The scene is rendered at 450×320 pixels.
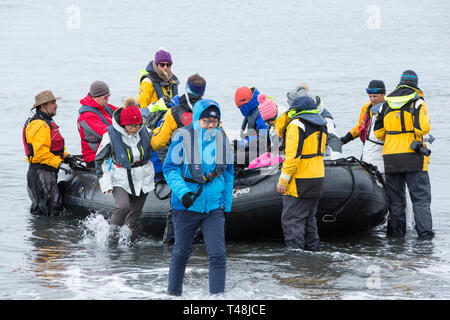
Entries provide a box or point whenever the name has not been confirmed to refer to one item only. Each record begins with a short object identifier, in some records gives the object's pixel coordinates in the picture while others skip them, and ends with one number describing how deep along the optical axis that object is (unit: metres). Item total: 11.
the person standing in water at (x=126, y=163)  14.99
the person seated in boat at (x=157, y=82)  18.92
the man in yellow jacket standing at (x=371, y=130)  17.53
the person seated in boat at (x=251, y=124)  16.41
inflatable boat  16.03
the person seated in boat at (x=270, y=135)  15.79
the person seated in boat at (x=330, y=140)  17.03
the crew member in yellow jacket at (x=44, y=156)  18.87
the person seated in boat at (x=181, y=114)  15.17
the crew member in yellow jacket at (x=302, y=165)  14.37
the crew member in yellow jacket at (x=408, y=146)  16.12
